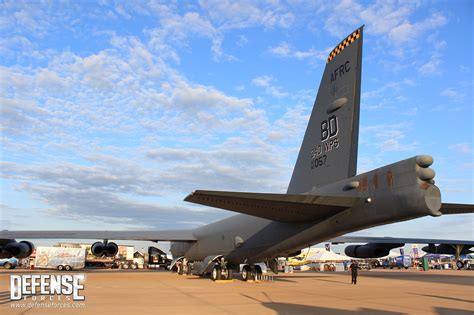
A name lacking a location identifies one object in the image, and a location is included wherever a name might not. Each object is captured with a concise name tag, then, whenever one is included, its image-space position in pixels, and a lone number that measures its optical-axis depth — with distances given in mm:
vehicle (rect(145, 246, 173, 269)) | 43281
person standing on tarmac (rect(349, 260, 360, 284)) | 20609
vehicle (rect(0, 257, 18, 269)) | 49625
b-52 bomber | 10477
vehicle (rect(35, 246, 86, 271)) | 45500
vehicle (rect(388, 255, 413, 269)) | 58812
